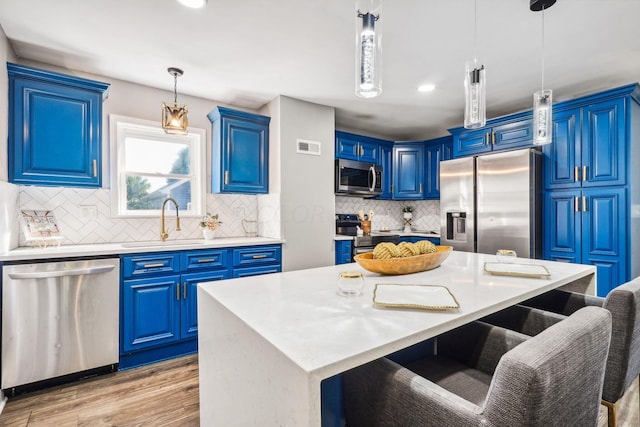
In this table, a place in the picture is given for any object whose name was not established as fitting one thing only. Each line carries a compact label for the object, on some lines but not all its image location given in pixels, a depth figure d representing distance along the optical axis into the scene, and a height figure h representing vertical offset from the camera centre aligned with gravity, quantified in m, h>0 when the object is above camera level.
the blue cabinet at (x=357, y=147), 4.22 +0.96
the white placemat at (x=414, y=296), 1.00 -0.29
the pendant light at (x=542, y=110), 1.79 +0.61
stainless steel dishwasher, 2.04 -0.74
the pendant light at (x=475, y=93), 1.65 +0.66
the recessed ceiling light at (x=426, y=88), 3.10 +1.29
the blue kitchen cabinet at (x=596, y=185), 2.79 +0.29
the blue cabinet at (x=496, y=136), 3.40 +0.94
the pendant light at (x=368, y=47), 1.12 +0.62
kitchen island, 0.69 -0.31
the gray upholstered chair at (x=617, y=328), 1.24 -0.51
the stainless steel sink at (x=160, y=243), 2.67 -0.27
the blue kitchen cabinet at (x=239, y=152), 3.25 +0.68
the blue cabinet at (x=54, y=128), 2.25 +0.66
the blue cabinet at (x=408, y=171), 4.80 +0.68
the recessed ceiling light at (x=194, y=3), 1.83 +1.26
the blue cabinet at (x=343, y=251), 3.83 -0.45
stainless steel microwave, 4.04 +0.50
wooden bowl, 1.49 -0.24
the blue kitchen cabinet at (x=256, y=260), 2.98 -0.46
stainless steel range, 3.95 -0.29
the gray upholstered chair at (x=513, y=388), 0.66 -0.46
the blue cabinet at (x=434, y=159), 4.57 +0.84
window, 2.96 +0.48
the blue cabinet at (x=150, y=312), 2.45 -0.80
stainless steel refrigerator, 3.17 +0.14
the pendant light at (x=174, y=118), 2.64 +0.83
